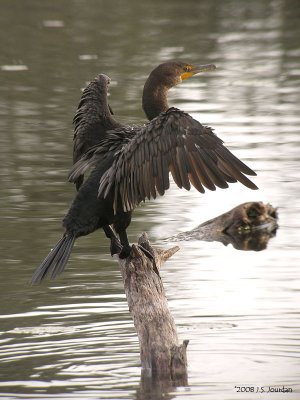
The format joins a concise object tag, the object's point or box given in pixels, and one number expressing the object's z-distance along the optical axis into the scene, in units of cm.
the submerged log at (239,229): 1962
